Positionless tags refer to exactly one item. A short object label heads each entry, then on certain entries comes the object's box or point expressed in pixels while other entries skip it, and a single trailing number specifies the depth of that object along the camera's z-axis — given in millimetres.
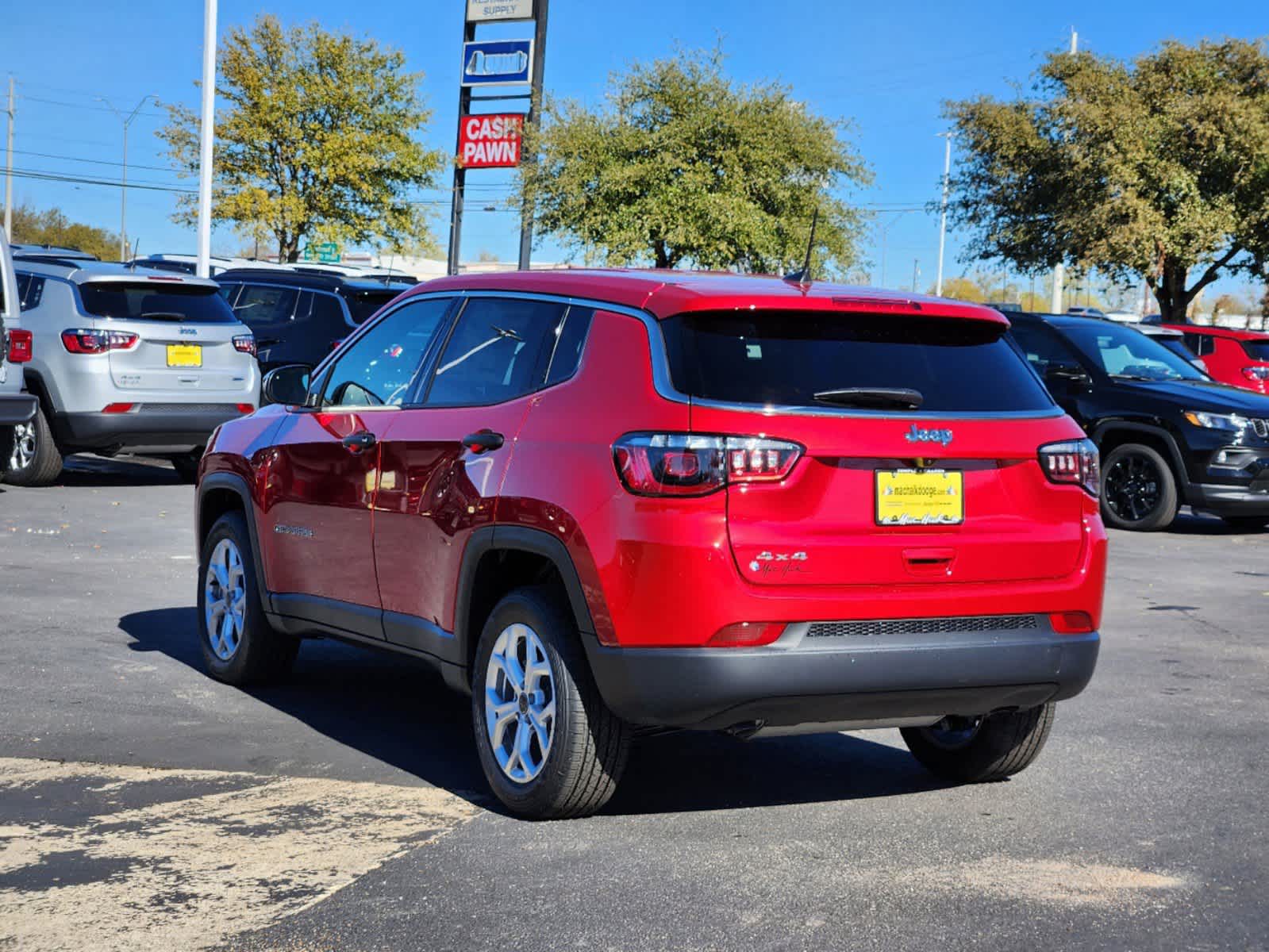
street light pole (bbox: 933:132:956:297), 82081
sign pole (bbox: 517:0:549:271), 38094
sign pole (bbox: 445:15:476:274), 41719
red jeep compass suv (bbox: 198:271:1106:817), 4688
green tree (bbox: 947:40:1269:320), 36531
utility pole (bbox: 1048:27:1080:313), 41719
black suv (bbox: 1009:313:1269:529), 14188
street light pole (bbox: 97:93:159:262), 88206
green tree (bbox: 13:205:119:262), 104500
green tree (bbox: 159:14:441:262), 45656
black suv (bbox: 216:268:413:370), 18703
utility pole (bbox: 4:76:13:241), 81125
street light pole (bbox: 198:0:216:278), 25766
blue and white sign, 41594
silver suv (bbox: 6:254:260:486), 14516
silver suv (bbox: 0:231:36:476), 13414
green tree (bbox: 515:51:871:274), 35062
